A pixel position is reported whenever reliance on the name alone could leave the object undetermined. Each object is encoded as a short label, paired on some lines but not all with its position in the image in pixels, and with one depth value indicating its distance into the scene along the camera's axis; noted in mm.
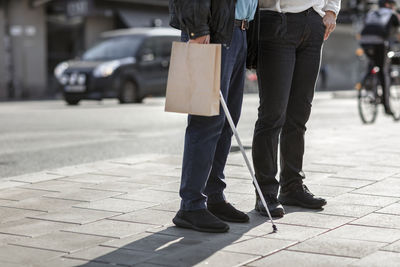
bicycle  11648
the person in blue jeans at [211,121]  4035
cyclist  11375
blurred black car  18672
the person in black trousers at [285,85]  4672
